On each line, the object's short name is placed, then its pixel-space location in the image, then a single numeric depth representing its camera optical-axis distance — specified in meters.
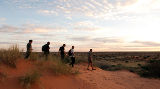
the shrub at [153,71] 10.06
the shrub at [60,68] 6.43
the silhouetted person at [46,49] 8.47
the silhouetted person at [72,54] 9.34
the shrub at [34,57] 7.41
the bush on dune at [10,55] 6.31
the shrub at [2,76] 5.38
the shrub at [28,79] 5.22
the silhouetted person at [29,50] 7.68
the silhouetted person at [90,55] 10.14
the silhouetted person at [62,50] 9.31
